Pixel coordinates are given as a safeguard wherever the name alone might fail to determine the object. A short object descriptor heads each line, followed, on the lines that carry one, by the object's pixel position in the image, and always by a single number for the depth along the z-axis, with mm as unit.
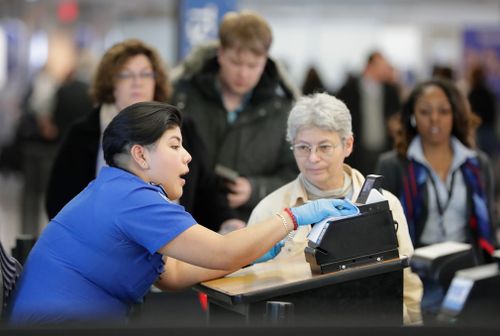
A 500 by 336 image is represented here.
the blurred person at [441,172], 7390
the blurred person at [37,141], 15383
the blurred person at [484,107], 20473
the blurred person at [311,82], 15893
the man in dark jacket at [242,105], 7762
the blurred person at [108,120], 7236
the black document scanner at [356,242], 4768
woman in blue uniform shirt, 4708
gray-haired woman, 5563
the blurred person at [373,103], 17066
